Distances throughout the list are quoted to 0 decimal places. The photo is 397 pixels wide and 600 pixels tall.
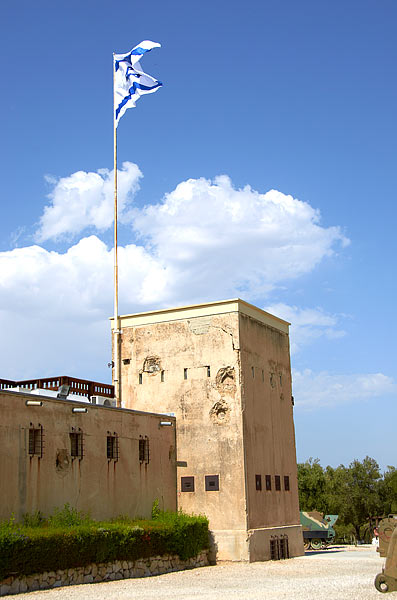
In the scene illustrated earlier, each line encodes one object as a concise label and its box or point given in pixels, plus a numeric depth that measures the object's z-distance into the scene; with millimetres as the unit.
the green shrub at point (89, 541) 16344
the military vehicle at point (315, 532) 34844
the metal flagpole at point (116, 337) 26559
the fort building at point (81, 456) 18781
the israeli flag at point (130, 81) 29234
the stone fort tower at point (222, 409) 24375
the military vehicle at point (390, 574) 13797
